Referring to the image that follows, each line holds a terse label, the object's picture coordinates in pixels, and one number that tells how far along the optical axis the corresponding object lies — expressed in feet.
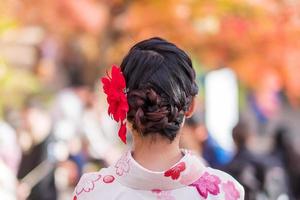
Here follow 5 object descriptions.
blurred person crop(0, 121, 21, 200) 30.57
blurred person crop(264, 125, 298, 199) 27.42
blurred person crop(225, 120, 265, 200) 24.56
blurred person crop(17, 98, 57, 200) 33.14
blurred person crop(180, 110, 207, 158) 26.89
